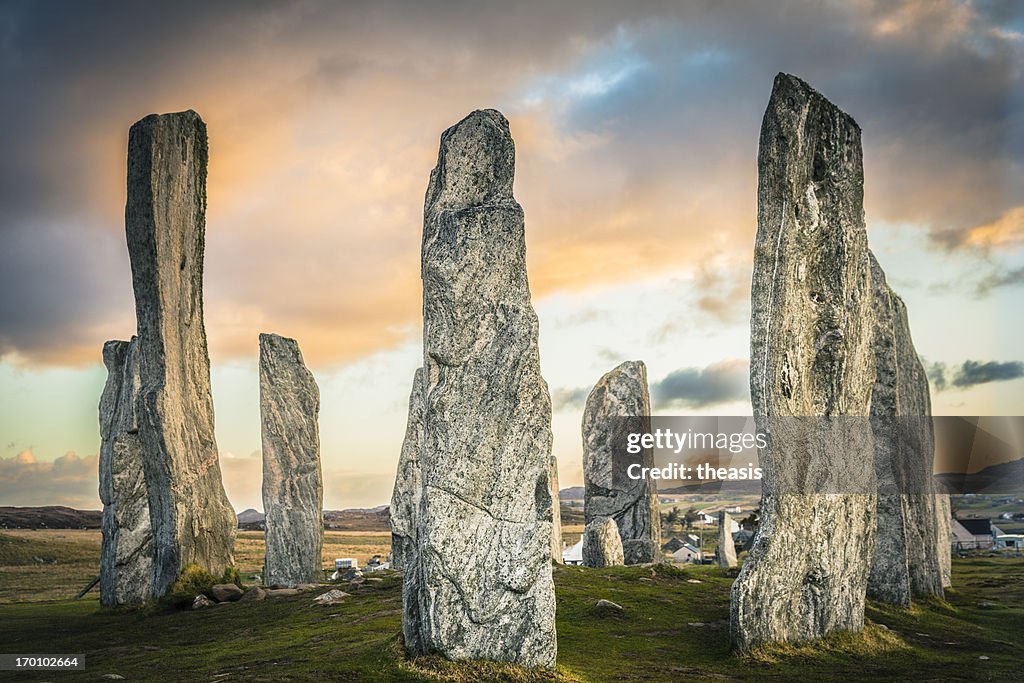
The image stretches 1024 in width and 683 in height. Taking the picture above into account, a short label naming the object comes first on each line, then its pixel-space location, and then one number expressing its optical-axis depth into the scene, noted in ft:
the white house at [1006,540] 168.86
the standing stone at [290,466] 67.05
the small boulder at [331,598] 49.78
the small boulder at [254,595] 54.67
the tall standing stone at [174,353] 58.65
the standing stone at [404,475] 57.00
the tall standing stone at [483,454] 29.43
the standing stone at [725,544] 99.76
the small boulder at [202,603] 54.54
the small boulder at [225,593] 55.83
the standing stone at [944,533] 68.54
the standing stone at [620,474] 73.51
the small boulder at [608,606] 44.91
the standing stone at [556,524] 77.34
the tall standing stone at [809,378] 38.29
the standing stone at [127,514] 63.26
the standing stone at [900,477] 51.75
